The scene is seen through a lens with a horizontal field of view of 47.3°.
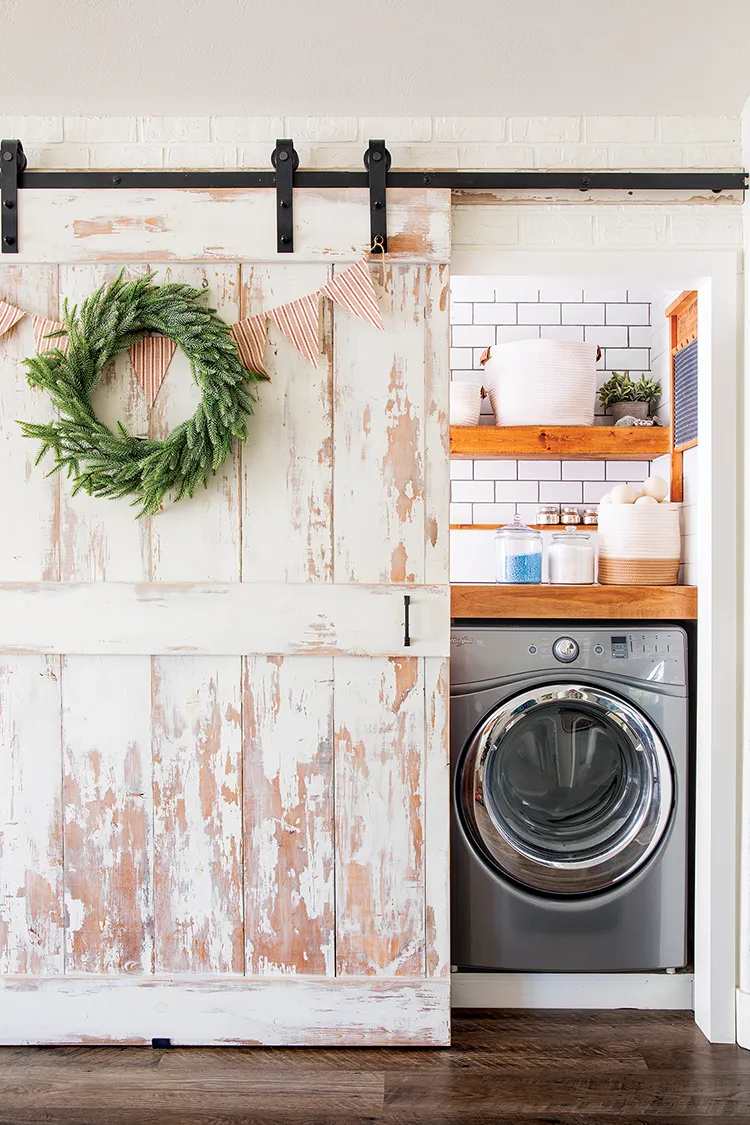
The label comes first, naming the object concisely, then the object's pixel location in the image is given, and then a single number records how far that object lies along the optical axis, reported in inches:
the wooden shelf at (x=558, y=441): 98.7
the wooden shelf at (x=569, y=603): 88.0
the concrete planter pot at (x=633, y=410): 104.0
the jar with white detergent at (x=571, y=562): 93.3
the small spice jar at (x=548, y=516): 105.3
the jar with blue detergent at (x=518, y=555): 94.5
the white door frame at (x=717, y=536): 83.4
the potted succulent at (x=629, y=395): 104.2
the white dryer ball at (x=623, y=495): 94.7
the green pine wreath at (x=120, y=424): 77.5
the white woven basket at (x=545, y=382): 95.9
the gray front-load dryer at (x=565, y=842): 86.5
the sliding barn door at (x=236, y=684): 81.0
